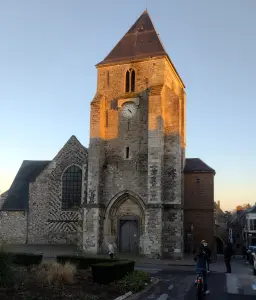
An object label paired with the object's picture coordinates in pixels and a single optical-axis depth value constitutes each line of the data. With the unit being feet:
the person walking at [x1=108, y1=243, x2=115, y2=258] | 53.91
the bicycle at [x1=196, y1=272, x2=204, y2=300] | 27.27
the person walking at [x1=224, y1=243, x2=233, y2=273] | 45.06
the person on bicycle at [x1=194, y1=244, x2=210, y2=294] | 28.62
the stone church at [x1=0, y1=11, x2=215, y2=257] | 62.47
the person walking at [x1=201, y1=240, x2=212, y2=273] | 39.08
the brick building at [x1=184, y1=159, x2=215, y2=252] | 70.82
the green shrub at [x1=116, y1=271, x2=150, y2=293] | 29.76
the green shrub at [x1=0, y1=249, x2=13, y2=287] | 27.06
